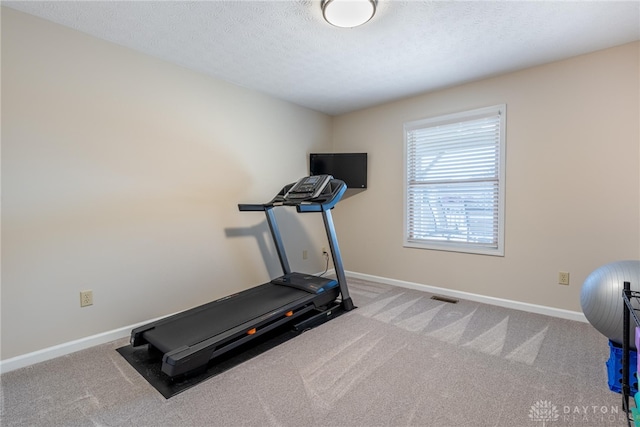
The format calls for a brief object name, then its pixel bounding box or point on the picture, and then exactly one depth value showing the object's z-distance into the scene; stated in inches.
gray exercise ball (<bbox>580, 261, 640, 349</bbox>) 62.5
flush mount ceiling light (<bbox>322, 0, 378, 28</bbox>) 72.3
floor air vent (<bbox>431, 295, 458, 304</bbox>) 128.9
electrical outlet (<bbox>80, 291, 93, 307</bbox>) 89.9
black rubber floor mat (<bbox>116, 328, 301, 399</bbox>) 72.0
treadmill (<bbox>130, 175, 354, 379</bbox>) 77.0
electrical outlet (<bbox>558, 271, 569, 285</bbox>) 108.3
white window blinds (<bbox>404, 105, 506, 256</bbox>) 123.6
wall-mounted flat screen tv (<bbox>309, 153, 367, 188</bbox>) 161.5
